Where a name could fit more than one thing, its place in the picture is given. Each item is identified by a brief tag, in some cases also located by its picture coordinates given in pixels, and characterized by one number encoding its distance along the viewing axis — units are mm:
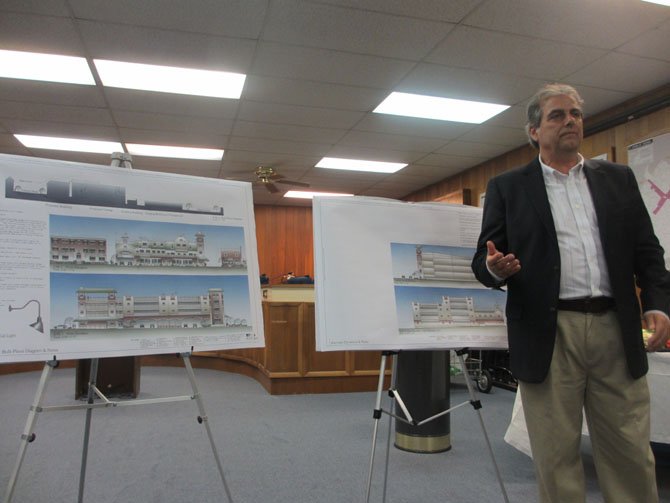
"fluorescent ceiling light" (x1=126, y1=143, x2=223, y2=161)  5832
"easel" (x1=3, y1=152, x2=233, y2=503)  1454
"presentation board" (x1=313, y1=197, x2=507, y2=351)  1877
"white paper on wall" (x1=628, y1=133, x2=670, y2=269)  3924
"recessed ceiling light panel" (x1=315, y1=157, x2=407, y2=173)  6375
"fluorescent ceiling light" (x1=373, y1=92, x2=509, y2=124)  4395
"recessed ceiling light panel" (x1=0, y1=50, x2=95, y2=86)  3576
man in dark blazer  1326
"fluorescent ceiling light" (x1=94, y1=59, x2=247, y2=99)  3795
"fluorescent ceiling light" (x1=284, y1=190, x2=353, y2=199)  8275
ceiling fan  6590
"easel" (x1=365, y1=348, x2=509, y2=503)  1743
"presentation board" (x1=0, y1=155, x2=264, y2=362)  1592
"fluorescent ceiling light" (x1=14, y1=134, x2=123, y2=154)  5496
